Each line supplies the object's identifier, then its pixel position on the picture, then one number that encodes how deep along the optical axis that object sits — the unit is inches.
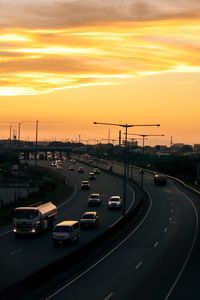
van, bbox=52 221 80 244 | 1919.3
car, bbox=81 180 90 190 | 4370.3
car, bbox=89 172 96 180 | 5540.8
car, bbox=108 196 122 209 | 3139.8
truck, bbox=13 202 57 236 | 2081.7
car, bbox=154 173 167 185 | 4975.1
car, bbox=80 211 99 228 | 2361.0
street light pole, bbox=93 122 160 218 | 2536.9
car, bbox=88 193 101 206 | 3275.1
